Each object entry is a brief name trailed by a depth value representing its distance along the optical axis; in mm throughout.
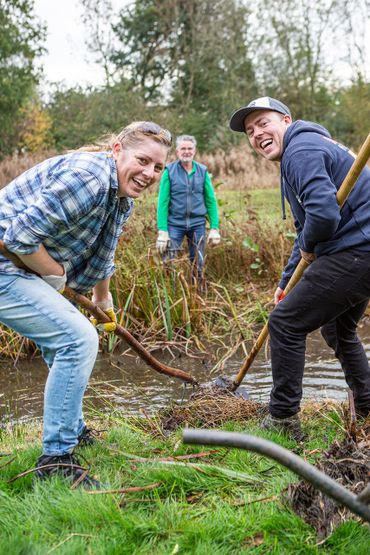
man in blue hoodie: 3109
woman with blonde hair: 2762
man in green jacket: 7531
